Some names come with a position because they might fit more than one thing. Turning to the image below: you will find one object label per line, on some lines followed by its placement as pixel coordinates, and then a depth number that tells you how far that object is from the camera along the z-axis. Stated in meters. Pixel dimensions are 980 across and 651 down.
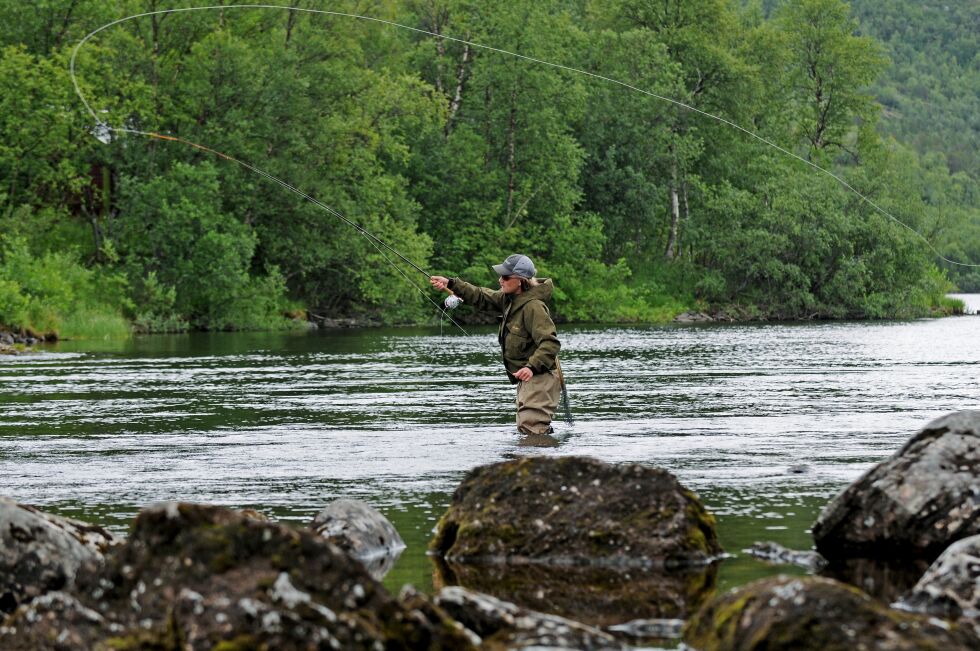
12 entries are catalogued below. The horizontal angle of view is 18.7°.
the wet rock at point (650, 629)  12.90
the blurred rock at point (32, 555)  13.93
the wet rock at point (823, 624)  10.56
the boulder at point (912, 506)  16.12
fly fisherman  25.36
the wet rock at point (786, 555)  15.68
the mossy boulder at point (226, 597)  10.34
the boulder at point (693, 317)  118.34
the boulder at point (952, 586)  13.13
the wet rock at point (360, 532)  16.32
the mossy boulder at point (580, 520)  16.23
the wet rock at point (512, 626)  11.70
